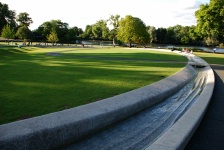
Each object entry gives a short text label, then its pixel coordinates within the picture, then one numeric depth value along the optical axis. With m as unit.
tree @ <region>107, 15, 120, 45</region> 83.64
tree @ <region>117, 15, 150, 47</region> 69.50
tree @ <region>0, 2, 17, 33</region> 91.79
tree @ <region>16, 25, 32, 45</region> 77.30
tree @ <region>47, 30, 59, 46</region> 74.06
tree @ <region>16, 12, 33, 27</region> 109.38
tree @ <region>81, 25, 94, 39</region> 125.52
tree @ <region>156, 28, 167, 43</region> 105.19
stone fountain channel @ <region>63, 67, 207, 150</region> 5.95
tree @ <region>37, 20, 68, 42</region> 89.50
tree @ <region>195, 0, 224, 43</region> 44.47
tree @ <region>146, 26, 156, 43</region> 103.83
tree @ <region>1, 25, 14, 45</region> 64.12
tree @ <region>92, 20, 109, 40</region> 85.83
